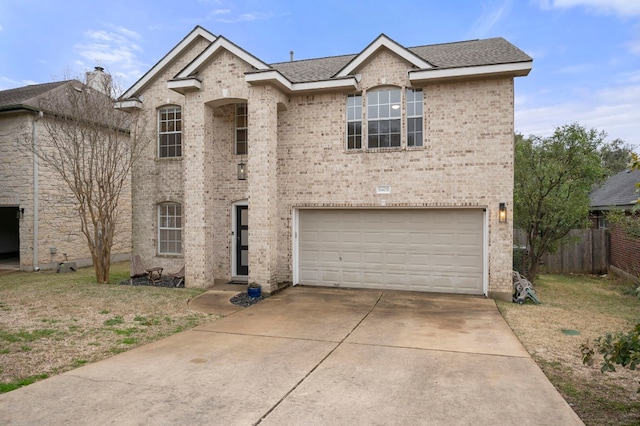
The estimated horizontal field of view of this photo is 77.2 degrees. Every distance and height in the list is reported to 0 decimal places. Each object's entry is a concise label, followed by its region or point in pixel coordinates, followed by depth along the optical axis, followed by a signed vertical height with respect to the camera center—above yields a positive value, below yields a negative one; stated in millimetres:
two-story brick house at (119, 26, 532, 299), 10359 +1236
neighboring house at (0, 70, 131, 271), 14570 +771
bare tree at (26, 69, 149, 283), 12086 +1942
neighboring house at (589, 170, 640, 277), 13289 -494
